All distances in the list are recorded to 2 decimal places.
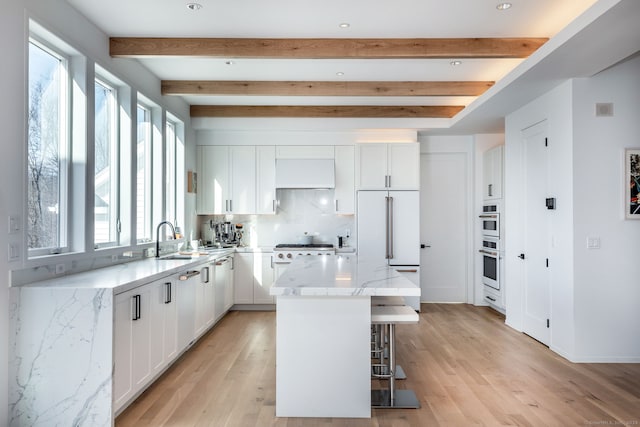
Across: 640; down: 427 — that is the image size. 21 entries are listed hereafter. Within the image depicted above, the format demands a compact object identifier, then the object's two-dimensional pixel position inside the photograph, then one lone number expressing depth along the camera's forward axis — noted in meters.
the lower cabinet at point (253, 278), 5.96
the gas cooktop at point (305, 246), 5.94
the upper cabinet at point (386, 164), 6.03
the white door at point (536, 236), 4.38
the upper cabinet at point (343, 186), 6.16
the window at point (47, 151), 2.83
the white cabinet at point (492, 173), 5.71
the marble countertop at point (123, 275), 2.60
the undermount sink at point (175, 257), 4.54
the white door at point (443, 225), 6.54
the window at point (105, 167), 3.60
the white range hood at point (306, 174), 6.02
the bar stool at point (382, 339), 3.31
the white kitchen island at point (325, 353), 2.72
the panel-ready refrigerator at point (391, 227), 5.98
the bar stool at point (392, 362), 2.80
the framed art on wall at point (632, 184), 3.78
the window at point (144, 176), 4.40
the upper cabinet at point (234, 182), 6.15
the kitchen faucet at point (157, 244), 4.33
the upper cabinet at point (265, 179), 6.14
